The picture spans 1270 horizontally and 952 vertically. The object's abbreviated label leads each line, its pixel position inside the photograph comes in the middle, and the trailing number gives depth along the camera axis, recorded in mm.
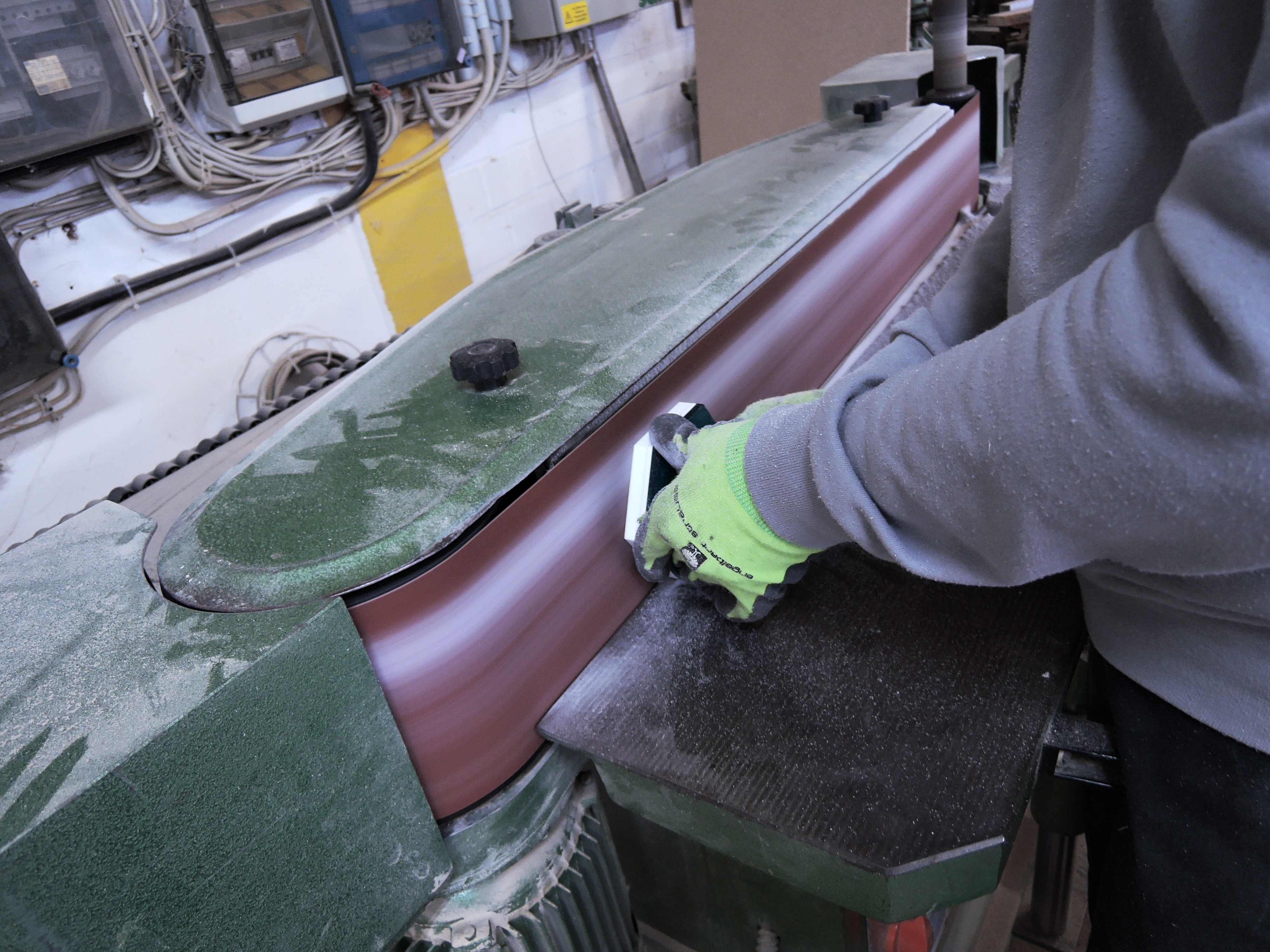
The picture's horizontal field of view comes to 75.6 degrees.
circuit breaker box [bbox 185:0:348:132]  2049
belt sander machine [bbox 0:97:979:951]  440
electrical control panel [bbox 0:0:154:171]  1686
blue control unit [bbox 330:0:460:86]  2338
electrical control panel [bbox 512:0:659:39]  2855
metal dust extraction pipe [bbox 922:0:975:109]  1424
